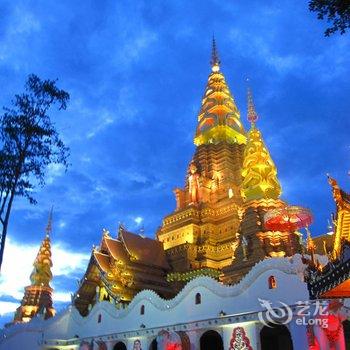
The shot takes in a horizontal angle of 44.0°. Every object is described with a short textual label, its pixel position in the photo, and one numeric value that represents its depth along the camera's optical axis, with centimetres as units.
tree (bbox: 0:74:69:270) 1501
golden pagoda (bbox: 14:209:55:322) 4875
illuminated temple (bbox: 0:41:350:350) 1723
